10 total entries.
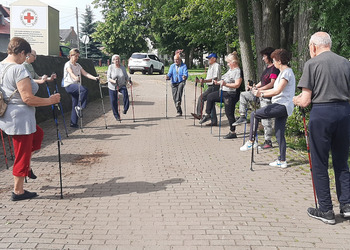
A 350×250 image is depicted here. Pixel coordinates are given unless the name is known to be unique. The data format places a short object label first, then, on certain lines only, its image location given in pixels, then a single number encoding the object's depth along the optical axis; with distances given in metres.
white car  32.81
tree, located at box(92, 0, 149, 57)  50.03
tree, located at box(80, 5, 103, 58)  71.44
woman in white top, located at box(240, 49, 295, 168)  6.72
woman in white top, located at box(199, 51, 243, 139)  9.14
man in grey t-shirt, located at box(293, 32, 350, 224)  4.48
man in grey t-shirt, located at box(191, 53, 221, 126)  10.69
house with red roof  49.47
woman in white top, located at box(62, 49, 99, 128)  10.36
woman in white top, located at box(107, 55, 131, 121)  11.77
